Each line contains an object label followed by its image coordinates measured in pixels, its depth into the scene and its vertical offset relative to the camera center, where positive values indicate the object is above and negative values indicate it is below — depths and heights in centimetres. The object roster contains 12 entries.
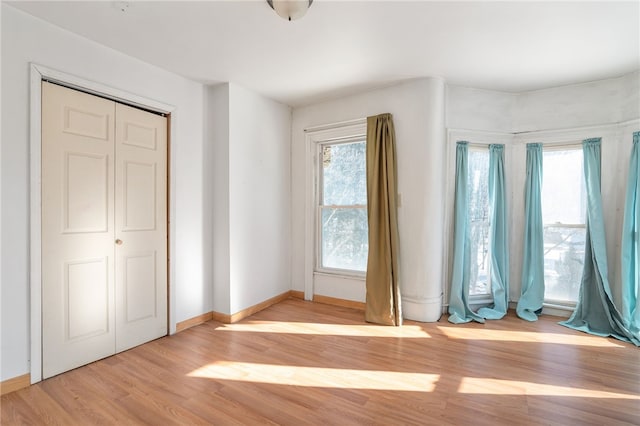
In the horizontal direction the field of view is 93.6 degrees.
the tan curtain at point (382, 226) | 334 -16
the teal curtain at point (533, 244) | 348 -36
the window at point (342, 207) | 388 +6
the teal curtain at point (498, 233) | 356 -24
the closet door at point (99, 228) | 226 -15
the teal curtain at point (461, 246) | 346 -39
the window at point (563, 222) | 340 -10
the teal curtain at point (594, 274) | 307 -65
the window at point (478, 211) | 366 +2
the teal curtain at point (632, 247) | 294 -33
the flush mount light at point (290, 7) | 190 +132
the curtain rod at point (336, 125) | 370 +112
